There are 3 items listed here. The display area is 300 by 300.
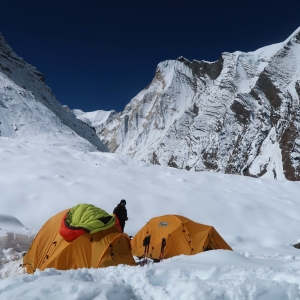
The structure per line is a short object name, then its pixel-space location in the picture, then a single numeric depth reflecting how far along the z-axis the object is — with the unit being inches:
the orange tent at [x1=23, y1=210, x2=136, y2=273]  243.0
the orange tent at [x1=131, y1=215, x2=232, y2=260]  334.6
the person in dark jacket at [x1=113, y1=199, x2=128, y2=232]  351.9
